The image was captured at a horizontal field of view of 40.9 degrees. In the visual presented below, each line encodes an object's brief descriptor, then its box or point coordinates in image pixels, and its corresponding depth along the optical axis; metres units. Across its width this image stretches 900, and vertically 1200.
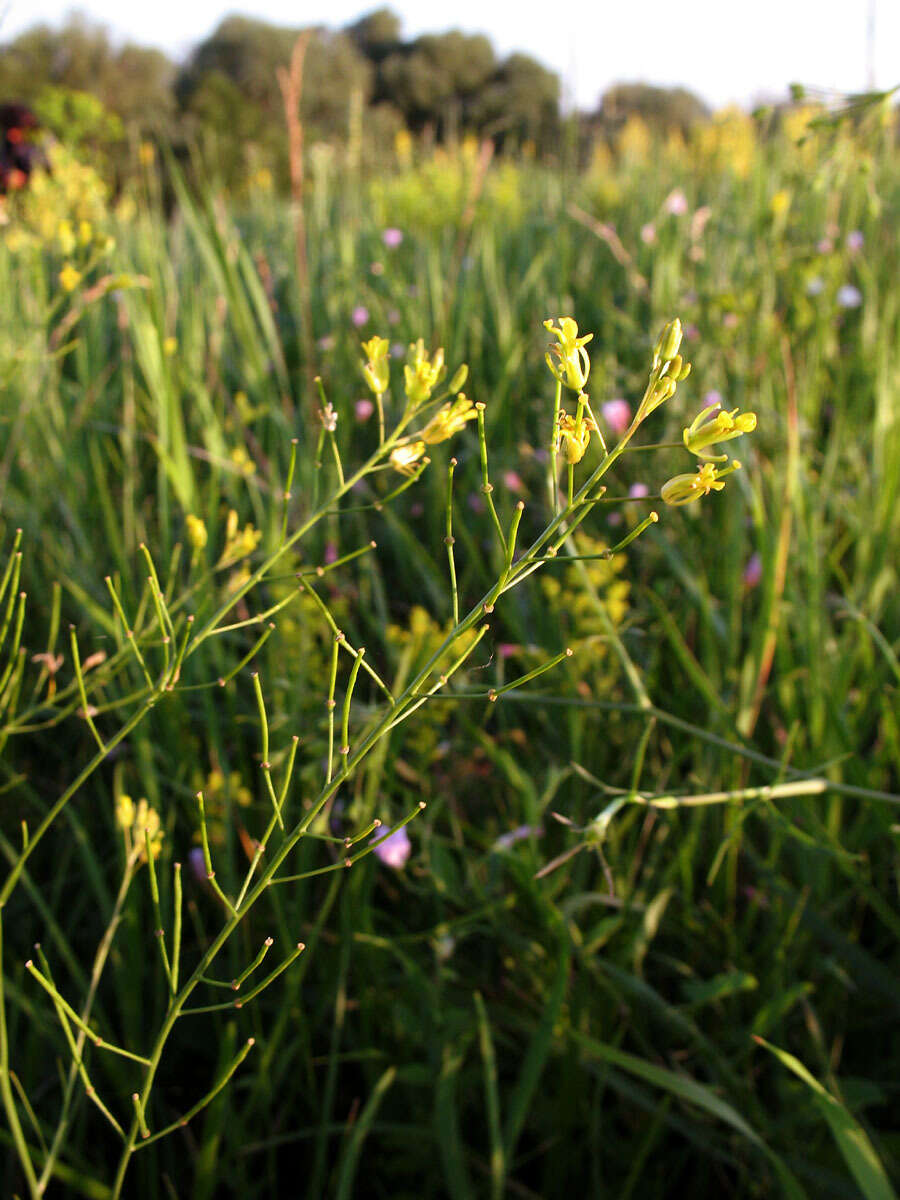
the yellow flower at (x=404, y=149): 3.25
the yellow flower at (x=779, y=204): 1.23
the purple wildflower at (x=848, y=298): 1.53
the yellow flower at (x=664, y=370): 0.17
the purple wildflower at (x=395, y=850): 0.36
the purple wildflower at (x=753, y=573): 1.02
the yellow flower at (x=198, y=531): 0.28
